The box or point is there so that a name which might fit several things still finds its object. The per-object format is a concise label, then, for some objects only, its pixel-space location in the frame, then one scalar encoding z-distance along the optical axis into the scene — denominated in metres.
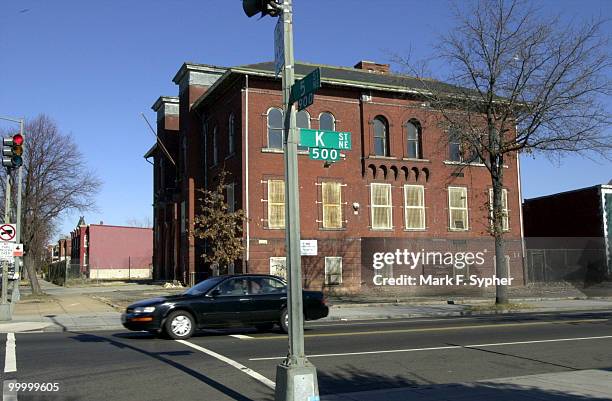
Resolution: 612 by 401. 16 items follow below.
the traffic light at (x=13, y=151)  17.19
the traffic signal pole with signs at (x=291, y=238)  6.00
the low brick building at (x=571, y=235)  33.62
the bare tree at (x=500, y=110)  21.81
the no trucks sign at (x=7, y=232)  18.06
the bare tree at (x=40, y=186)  31.41
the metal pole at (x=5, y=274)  18.17
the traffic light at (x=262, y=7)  6.48
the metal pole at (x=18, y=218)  19.75
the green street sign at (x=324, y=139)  6.68
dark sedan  13.12
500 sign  6.84
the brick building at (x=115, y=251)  65.75
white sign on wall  20.98
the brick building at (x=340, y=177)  30.09
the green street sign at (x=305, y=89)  6.06
